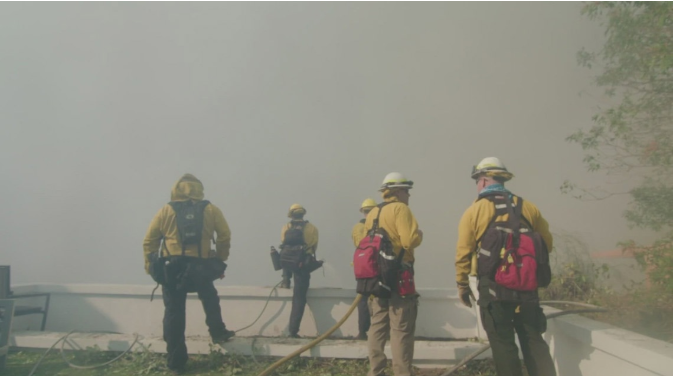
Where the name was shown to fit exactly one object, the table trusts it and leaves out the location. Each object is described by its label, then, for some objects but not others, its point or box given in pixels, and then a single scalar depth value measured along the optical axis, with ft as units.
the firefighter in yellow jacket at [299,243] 17.34
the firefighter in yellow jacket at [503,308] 9.37
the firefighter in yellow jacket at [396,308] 11.51
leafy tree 16.06
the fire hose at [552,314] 10.55
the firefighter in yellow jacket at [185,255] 13.79
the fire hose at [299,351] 13.19
